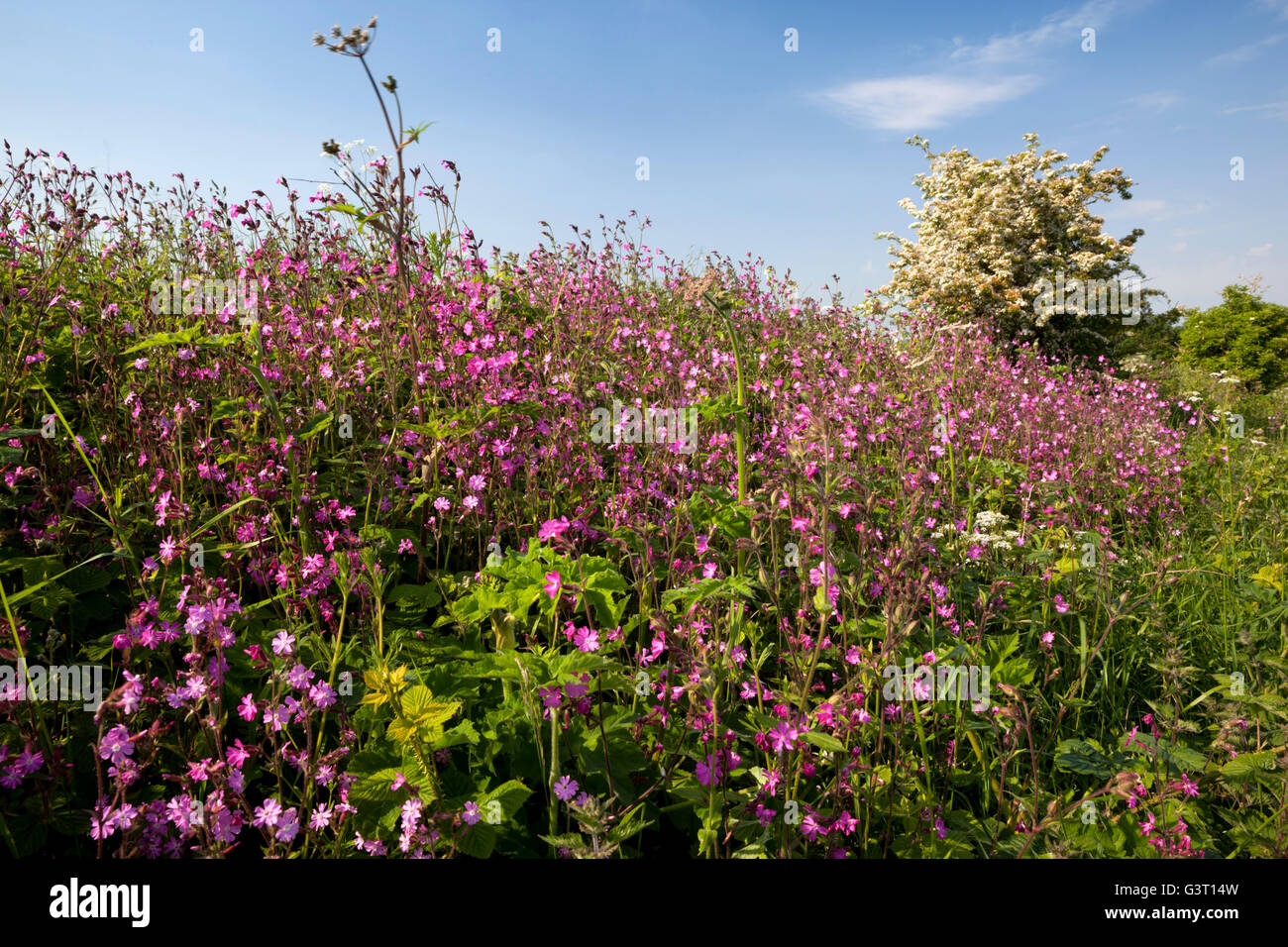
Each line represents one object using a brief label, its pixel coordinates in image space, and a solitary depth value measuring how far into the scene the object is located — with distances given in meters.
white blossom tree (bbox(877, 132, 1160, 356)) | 14.34
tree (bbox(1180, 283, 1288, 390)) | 17.91
